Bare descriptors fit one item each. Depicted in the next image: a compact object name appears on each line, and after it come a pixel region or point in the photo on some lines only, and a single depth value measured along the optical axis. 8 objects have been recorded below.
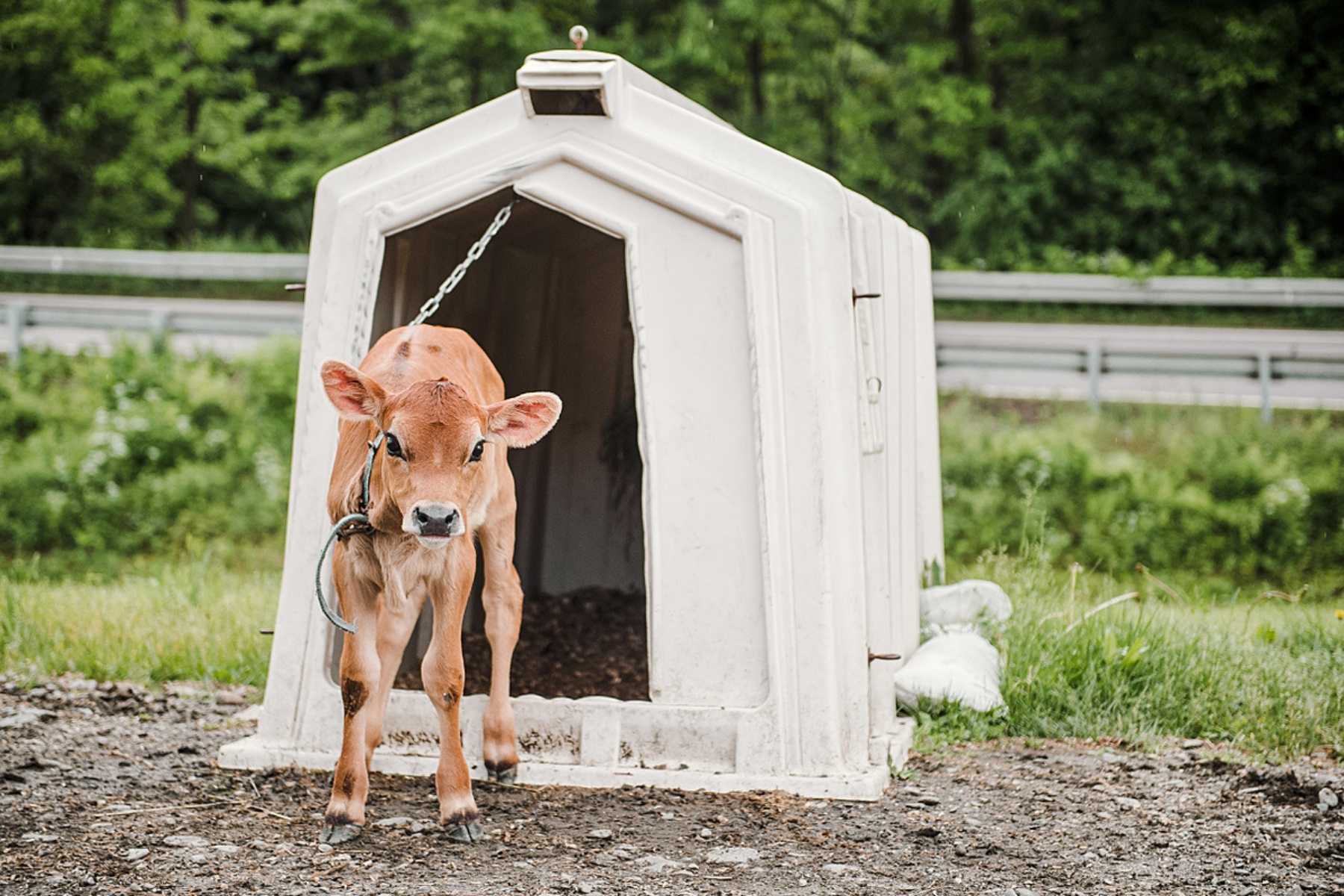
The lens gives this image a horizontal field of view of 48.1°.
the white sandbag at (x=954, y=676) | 5.73
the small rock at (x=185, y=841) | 4.23
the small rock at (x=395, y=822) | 4.40
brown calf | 3.93
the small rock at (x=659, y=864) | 4.05
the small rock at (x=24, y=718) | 5.57
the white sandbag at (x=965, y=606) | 6.33
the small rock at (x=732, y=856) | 4.14
